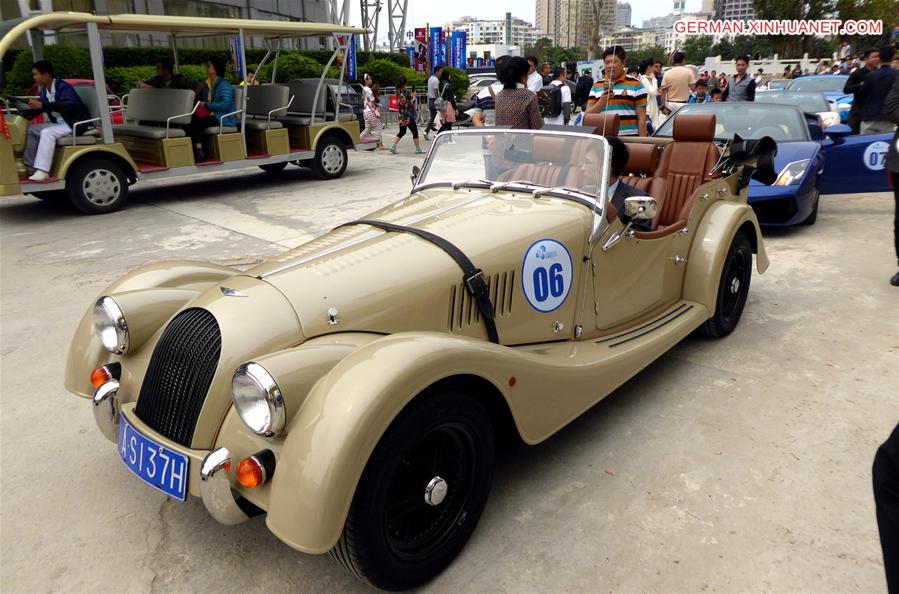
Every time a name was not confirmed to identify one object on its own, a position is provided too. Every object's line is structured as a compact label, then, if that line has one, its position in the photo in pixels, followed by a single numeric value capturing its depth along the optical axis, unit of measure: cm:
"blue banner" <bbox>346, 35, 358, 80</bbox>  1118
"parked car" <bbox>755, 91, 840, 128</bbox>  966
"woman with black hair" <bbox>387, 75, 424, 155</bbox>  1398
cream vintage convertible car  204
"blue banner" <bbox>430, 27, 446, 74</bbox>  2948
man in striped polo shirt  709
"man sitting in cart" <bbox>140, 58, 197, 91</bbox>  959
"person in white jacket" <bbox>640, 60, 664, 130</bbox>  1078
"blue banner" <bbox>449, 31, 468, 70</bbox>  3300
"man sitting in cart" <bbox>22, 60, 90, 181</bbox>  786
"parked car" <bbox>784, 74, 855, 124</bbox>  1384
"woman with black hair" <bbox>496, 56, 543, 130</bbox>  549
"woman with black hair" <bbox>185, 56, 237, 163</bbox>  935
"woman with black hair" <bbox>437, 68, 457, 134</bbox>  1253
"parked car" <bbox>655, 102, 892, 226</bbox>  652
